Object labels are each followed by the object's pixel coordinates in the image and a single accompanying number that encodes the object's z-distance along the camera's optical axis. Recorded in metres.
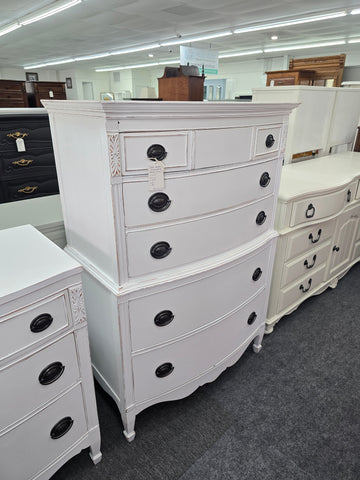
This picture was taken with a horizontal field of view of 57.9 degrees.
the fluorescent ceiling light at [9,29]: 6.60
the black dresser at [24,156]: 1.99
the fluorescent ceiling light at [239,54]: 9.53
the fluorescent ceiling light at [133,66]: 12.28
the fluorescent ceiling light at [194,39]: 6.98
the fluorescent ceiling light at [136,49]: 8.52
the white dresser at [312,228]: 1.83
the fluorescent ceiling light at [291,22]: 5.30
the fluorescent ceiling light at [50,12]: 4.99
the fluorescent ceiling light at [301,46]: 8.08
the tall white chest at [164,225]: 1.00
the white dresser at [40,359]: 0.90
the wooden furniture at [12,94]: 3.30
